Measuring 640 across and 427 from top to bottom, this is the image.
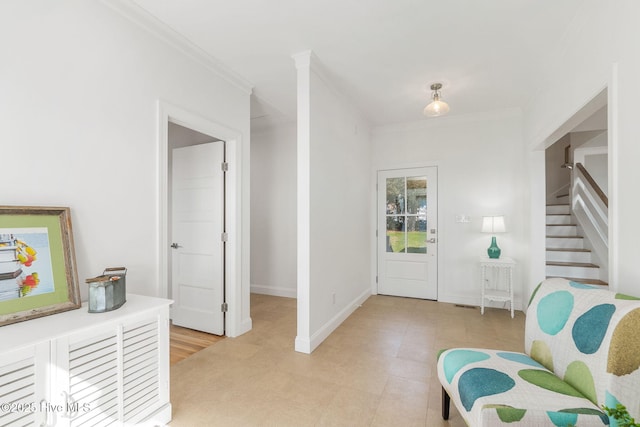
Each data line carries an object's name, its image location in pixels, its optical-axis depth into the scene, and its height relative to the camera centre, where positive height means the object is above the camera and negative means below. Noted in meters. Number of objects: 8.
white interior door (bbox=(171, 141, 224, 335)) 3.01 -0.26
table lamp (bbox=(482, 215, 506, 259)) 3.67 -0.19
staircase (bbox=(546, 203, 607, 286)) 3.68 -0.54
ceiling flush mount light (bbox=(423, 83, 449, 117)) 2.86 +1.06
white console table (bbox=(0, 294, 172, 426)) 1.15 -0.73
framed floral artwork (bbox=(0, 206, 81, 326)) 1.36 -0.26
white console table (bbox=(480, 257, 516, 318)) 3.59 -0.88
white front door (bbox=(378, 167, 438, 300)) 4.31 -0.30
